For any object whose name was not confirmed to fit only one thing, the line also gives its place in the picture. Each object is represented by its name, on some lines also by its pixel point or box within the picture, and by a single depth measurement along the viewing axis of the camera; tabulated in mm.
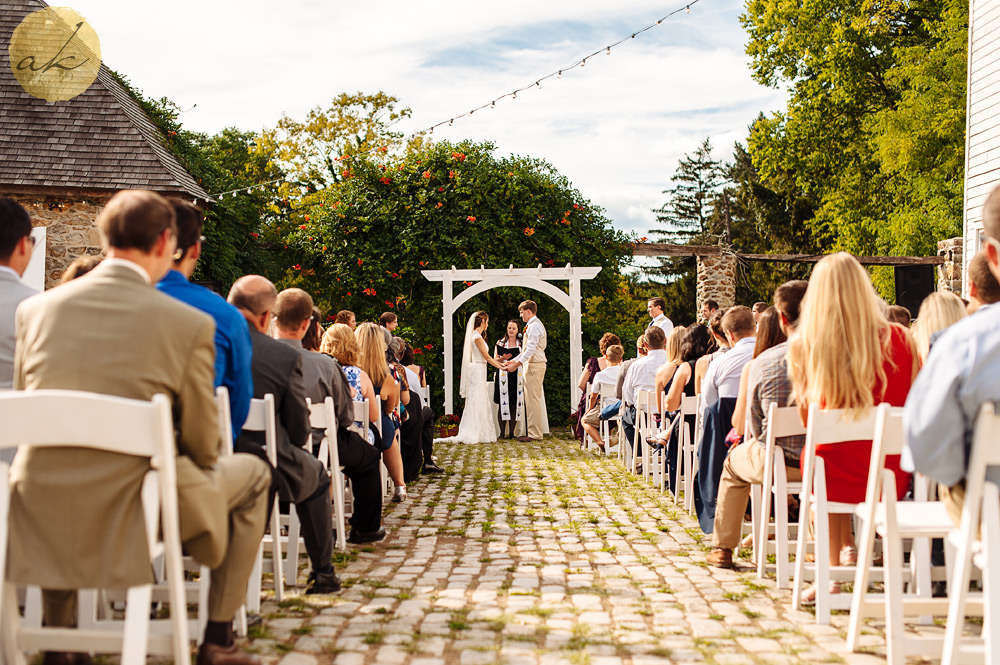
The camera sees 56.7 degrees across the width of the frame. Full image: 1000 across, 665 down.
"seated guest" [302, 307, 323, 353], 6137
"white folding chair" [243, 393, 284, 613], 3971
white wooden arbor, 15016
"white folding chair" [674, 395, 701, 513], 6812
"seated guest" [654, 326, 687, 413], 7582
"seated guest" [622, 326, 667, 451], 9219
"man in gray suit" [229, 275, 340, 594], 4232
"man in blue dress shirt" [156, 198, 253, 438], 3689
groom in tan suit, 13633
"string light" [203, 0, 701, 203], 13219
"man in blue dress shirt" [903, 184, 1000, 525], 2551
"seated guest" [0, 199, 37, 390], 3598
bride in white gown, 13469
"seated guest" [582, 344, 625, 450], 11250
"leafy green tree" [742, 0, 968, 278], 19938
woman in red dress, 3910
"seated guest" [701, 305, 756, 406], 5762
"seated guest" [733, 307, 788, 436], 4988
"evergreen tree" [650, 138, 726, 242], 56469
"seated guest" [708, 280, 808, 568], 4609
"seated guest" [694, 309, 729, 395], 6855
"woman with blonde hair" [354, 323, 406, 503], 7023
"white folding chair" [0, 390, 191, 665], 2557
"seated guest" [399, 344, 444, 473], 9680
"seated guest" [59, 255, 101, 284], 4398
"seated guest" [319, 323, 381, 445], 6508
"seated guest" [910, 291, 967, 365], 4875
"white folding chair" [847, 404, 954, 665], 3100
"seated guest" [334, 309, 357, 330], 7746
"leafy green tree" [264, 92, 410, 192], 30625
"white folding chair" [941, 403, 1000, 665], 2521
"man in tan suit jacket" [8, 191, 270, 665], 2641
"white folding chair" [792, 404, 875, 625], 3816
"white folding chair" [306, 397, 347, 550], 5105
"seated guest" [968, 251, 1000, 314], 4191
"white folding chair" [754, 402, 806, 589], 4332
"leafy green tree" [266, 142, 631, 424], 16031
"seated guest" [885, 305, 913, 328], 6743
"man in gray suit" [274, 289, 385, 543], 4969
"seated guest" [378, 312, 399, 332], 10062
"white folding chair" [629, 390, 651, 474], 8656
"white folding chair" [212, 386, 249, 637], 3562
